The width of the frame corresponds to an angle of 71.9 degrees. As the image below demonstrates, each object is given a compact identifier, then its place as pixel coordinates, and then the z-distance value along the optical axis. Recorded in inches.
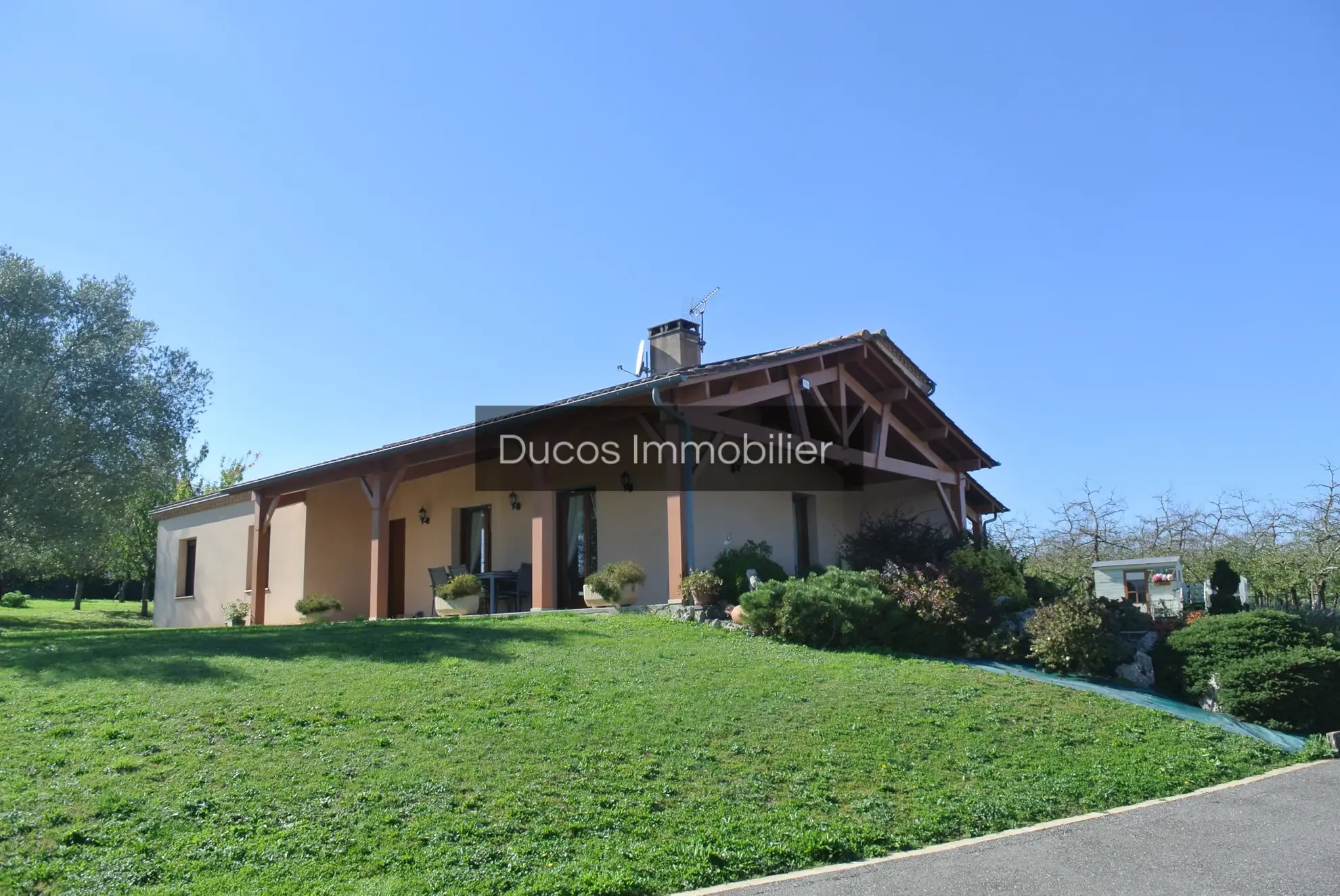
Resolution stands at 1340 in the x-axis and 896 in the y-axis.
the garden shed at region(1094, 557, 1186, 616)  690.2
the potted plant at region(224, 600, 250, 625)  740.6
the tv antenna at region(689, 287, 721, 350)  726.5
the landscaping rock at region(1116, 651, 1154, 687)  416.8
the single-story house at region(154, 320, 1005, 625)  516.4
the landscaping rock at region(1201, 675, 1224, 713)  389.7
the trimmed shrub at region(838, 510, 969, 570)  606.9
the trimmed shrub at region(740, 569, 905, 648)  422.9
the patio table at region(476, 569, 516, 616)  594.2
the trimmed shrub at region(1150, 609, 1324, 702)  394.3
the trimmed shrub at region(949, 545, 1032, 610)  534.6
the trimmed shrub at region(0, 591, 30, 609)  1219.9
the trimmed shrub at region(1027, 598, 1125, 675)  417.4
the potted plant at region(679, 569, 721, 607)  469.4
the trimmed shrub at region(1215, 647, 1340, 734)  368.8
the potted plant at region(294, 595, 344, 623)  663.8
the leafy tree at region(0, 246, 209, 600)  769.6
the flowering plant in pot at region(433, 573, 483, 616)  571.8
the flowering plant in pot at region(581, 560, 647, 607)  507.2
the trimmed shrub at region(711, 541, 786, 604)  492.7
